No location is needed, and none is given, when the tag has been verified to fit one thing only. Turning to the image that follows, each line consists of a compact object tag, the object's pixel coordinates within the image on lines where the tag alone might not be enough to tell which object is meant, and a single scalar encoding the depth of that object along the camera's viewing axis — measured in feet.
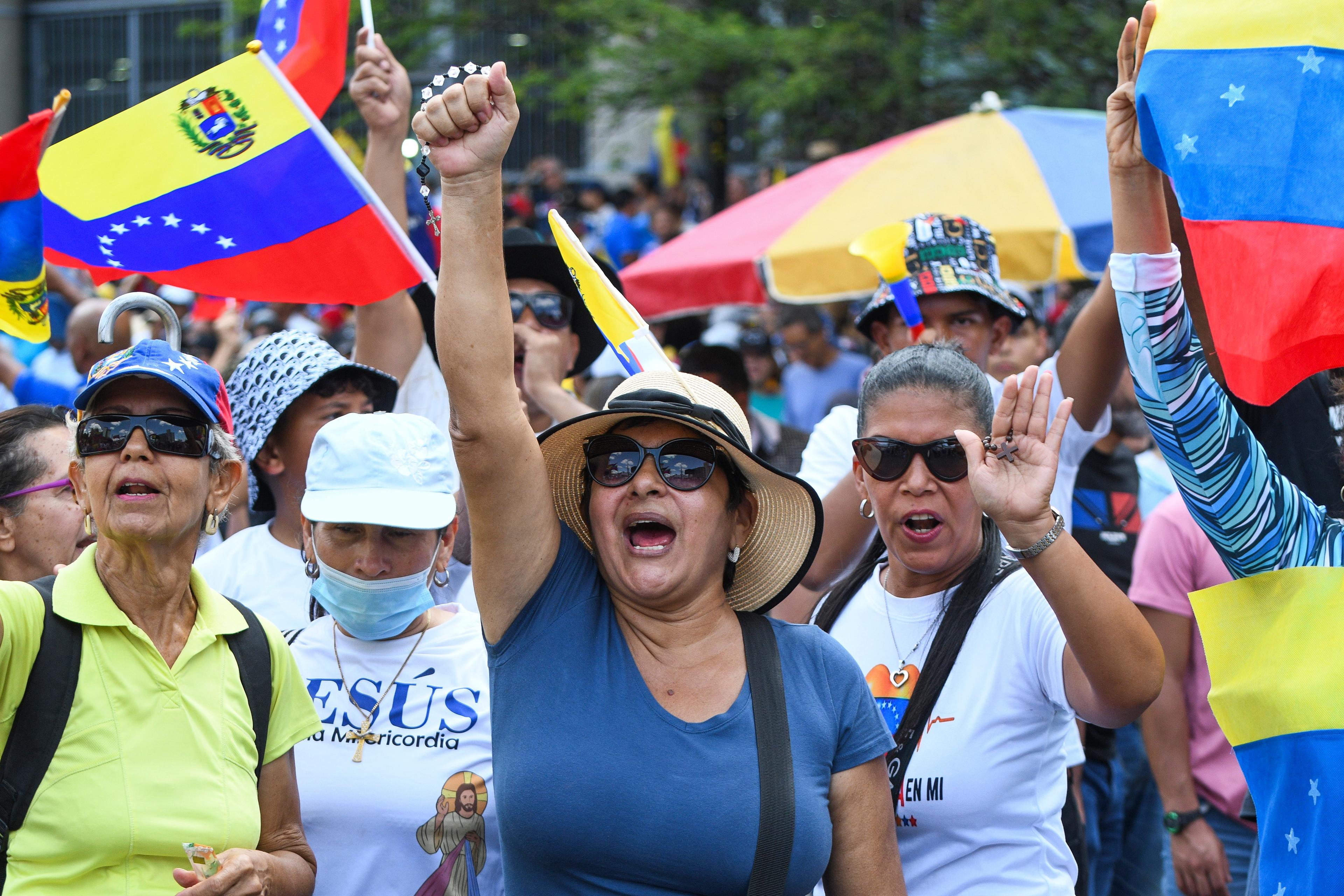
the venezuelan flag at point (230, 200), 27.20
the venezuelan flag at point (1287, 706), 15.83
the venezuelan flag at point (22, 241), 24.57
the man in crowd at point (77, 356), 41.52
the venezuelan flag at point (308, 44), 30.22
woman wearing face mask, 19.21
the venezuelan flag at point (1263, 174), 15.71
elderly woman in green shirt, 16.22
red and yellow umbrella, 46.14
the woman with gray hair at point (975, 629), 16.83
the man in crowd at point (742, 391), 42.45
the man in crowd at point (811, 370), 58.39
